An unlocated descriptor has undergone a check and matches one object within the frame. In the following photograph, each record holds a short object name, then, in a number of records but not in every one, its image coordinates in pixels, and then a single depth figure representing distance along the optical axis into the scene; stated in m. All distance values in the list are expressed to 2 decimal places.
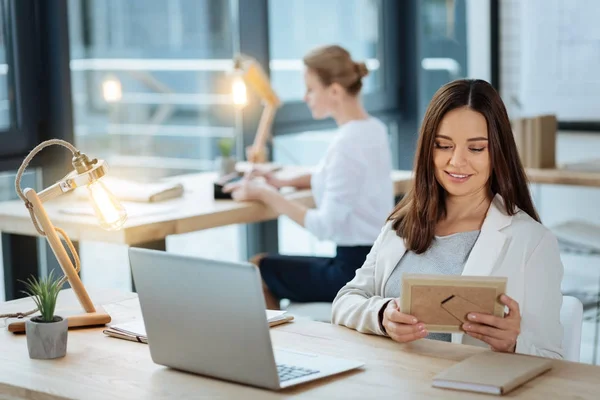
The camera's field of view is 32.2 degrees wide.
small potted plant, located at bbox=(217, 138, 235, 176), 4.55
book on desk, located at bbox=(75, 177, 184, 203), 4.12
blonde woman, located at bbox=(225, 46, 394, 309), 3.98
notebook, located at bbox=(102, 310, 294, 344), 2.28
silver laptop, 1.84
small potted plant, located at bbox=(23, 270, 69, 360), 2.13
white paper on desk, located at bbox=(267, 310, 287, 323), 2.39
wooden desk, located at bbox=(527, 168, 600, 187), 4.96
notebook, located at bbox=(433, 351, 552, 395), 1.87
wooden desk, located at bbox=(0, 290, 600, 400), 1.88
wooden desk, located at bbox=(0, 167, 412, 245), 3.66
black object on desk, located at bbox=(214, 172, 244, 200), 4.21
